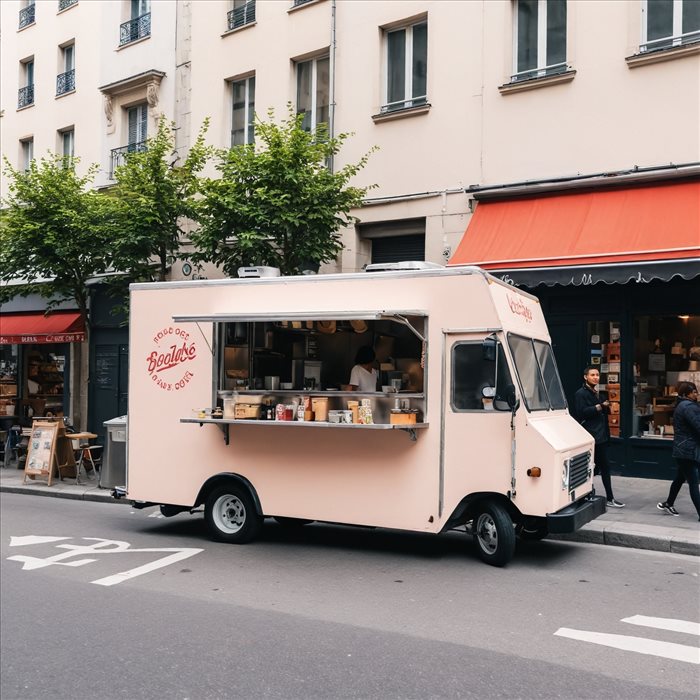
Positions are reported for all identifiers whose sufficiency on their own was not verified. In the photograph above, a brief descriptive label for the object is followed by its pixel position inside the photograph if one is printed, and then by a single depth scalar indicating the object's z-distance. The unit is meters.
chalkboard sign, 15.00
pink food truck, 8.20
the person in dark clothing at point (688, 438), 9.90
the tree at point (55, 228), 16.61
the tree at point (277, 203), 13.89
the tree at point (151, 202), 15.62
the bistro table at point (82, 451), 15.27
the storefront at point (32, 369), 20.96
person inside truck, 9.15
